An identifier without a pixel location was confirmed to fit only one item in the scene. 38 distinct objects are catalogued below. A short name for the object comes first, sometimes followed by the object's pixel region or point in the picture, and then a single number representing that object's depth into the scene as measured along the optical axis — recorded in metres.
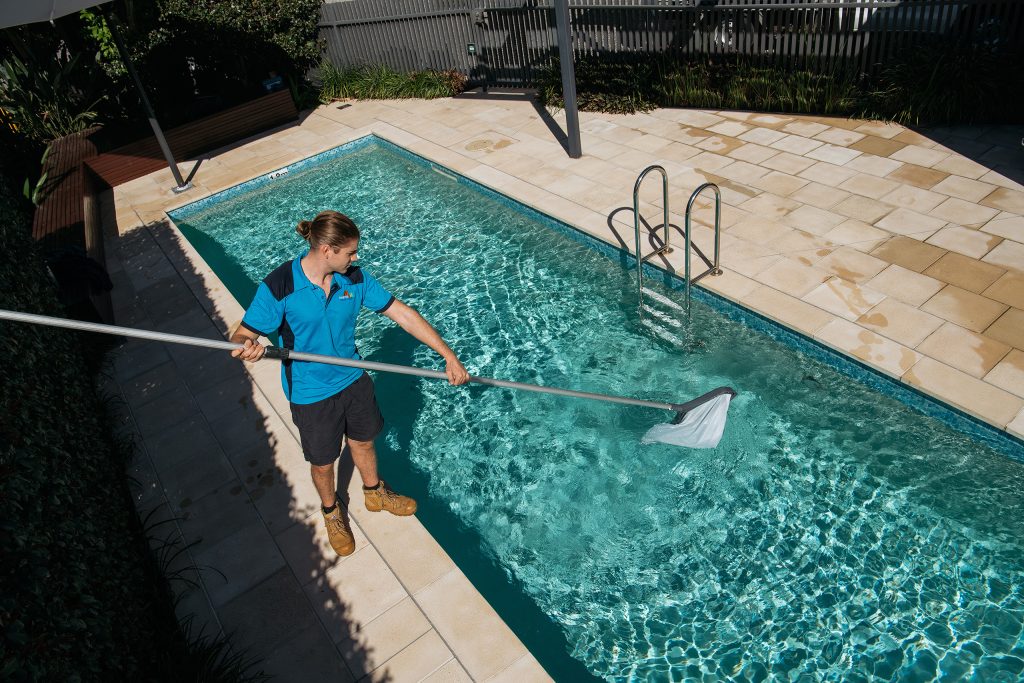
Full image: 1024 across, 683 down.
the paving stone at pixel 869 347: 5.75
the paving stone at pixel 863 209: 7.61
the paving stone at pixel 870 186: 8.03
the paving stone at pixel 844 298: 6.36
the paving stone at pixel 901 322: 5.99
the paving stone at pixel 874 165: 8.45
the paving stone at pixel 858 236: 7.17
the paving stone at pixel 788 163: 8.79
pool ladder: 6.46
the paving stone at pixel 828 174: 8.39
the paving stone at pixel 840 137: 9.27
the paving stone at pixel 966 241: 6.86
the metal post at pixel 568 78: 8.95
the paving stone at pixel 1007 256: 6.61
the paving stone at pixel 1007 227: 6.99
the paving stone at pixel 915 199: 7.68
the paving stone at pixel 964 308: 6.03
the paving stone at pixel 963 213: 7.30
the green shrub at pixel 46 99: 12.38
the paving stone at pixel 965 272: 6.45
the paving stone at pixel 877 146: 8.88
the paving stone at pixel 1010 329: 5.79
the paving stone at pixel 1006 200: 7.40
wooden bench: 11.99
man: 4.01
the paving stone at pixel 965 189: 7.70
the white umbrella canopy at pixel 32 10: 7.08
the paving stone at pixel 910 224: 7.26
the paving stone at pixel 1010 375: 5.38
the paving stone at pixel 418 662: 4.18
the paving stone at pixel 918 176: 8.08
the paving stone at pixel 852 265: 6.76
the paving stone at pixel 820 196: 7.98
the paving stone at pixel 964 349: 5.62
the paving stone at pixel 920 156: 8.49
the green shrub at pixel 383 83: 13.52
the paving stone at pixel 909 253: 6.81
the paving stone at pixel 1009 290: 6.19
